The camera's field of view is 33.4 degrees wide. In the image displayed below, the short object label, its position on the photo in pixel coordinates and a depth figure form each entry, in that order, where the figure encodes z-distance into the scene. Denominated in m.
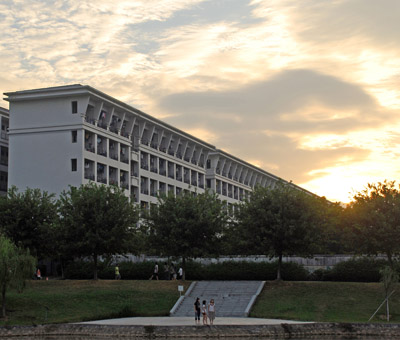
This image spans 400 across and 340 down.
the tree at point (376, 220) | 49.81
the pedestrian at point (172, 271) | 58.61
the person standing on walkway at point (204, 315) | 38.57
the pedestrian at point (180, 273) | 56.87
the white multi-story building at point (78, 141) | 73.00
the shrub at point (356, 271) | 53.59
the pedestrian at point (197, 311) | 39.25
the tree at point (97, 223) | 54.53
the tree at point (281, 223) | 52.94
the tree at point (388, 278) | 40.75
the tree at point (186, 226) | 55.66
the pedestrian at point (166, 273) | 58.50
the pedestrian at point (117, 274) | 57.84
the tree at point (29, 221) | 56.60
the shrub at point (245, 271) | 55.91
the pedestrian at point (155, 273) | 57.19
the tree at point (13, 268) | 40.31
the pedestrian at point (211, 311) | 37.94
